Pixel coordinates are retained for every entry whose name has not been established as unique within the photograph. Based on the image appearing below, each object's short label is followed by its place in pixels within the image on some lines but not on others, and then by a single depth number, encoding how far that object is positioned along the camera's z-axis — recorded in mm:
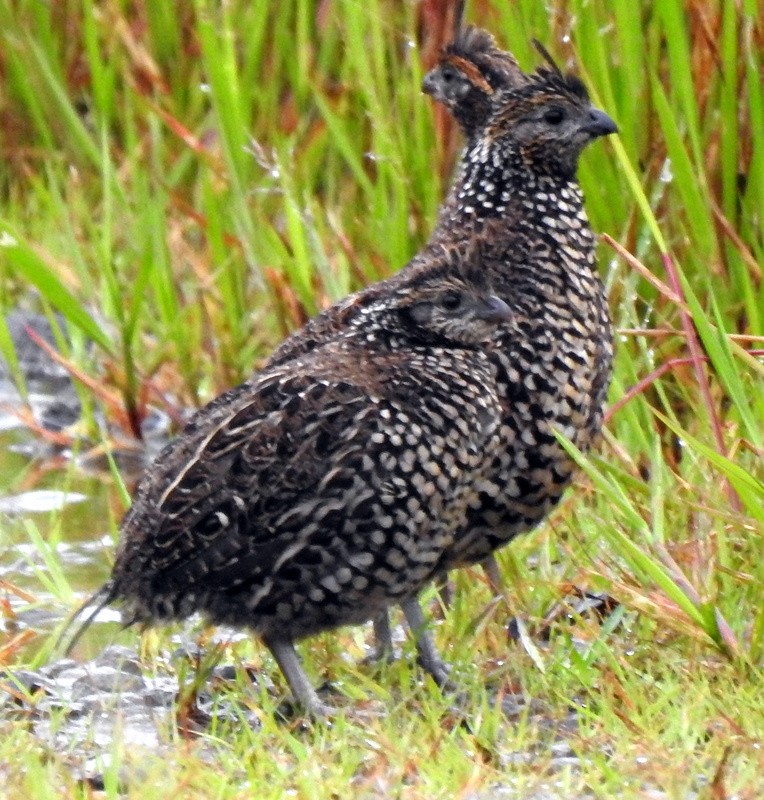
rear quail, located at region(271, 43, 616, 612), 10047
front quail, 9227
